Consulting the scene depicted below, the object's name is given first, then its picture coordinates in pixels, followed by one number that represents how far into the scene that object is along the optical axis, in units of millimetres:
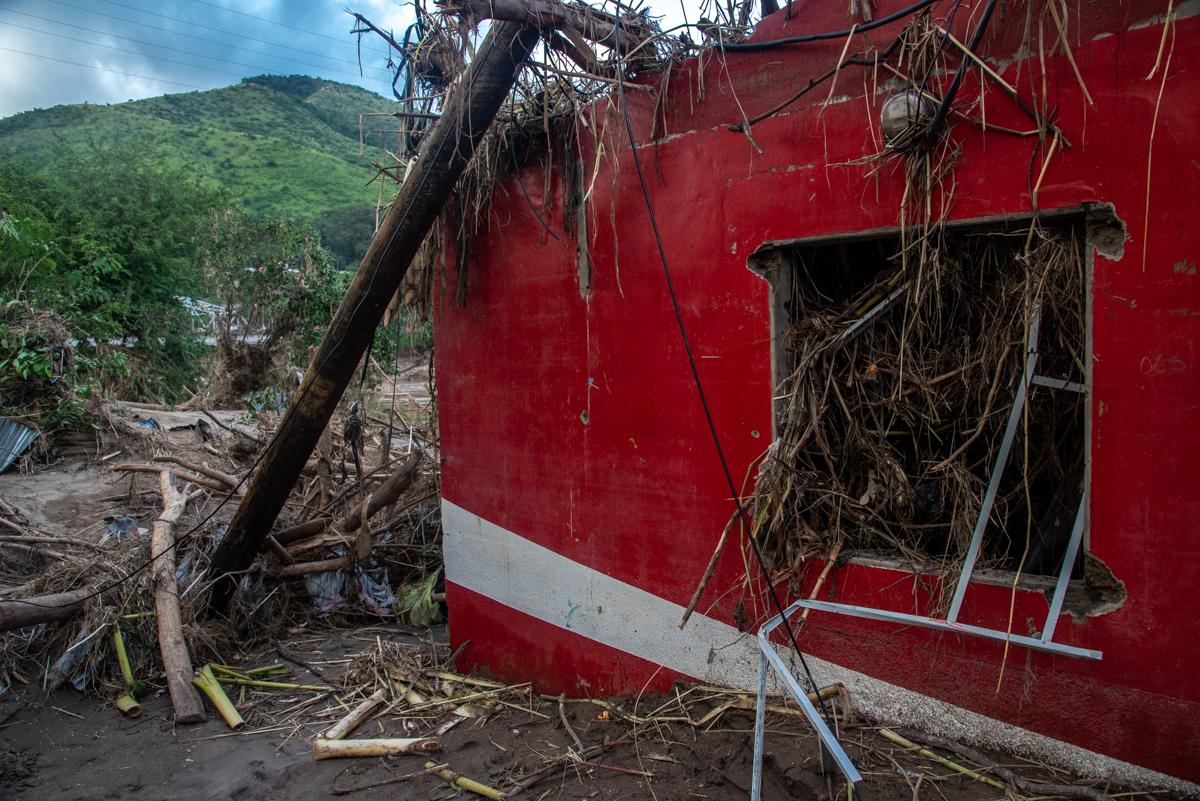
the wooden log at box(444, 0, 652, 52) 3793
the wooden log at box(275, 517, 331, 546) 7391
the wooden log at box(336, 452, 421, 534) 7281
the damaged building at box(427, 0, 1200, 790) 2742
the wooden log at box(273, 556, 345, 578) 7102
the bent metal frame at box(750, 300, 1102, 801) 2822
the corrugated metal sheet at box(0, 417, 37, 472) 10461
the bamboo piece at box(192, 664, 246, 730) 5167
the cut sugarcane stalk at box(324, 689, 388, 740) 4809
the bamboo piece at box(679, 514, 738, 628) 3502
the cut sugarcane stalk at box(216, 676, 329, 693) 5695
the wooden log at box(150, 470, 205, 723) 5332
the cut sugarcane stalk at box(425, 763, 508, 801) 3936
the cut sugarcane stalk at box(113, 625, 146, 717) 5469
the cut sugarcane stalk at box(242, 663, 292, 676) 6027
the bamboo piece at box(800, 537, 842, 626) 3461
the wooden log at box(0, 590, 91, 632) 5500
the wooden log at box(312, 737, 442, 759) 4488
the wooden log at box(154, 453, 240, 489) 8148
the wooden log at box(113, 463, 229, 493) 8156
